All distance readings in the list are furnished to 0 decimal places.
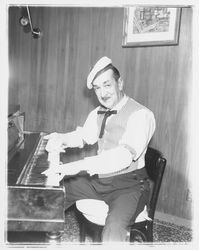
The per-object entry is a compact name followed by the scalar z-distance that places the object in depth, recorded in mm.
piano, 1194
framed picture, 2886
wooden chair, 1891
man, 1777
